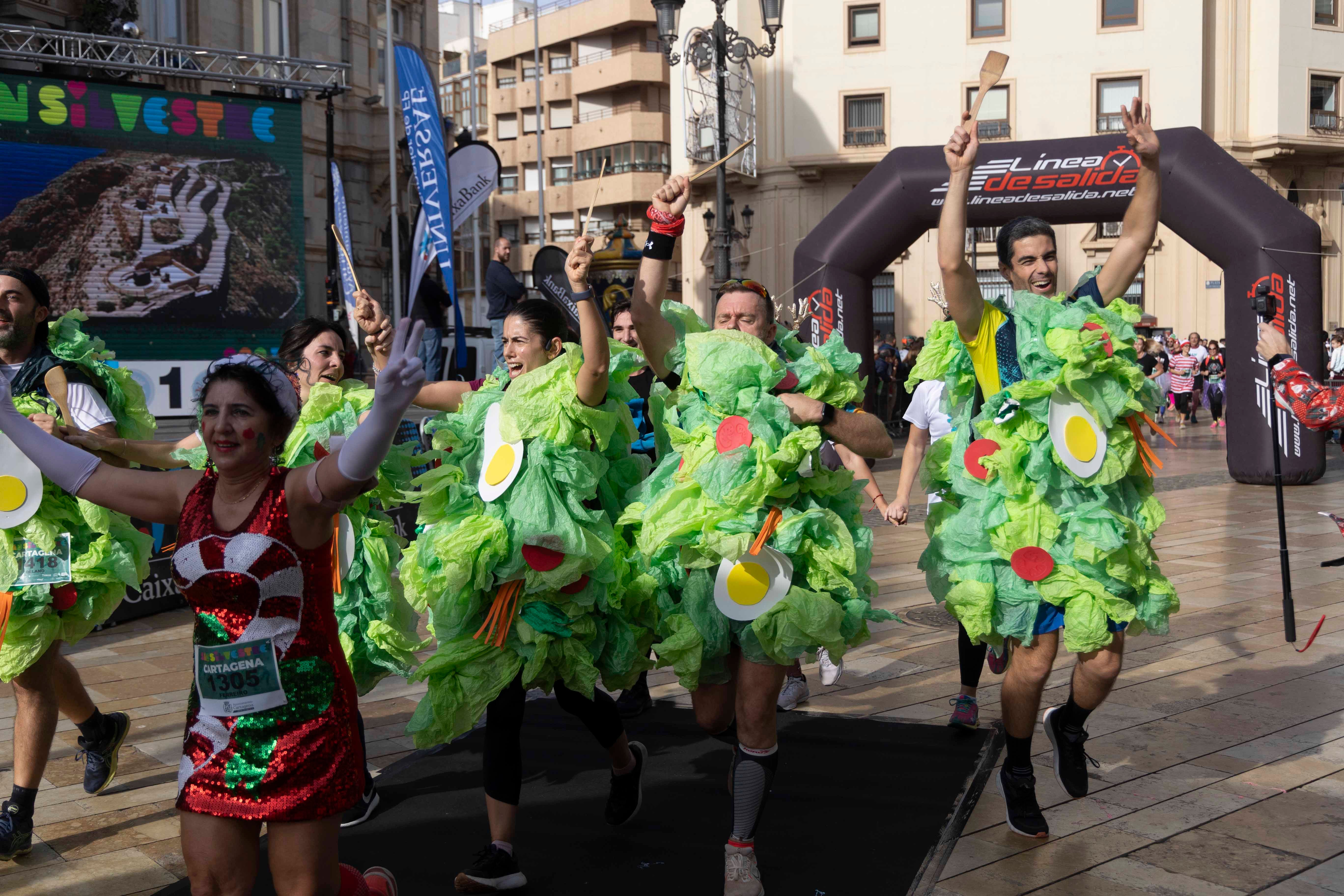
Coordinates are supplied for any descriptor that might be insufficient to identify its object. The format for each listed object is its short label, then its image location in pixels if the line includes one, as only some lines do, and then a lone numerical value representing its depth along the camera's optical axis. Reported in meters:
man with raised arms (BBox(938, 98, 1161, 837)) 3.69
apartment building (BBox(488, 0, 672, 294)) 45.72
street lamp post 12.69
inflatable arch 12.46
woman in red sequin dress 2.45
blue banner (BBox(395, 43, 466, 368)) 12.49
